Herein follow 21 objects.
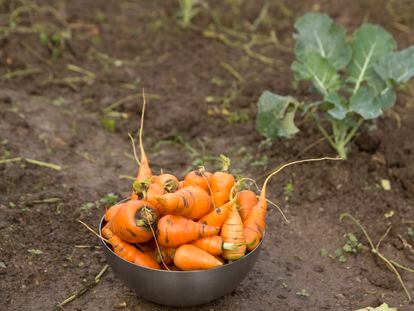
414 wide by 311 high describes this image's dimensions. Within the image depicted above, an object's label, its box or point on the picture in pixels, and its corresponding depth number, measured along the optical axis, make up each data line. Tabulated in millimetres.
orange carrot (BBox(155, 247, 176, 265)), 2502
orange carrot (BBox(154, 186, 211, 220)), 2443
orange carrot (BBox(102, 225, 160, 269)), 2486
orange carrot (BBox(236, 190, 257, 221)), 2689
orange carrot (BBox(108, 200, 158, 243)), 2414
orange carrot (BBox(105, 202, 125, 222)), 2627
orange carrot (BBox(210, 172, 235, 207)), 2639
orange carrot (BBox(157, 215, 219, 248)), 2438
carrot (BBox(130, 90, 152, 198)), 2520
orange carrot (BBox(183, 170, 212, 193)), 2664
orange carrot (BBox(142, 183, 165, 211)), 2508
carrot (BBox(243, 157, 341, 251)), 2582
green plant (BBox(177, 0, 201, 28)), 5762
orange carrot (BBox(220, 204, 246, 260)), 2500
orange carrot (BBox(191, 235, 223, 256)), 2484
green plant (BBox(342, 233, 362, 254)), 3332
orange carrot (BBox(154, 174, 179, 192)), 2586
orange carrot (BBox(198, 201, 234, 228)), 2545
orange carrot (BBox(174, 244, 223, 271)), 2428
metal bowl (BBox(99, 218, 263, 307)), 2430
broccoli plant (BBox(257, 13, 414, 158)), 3658
